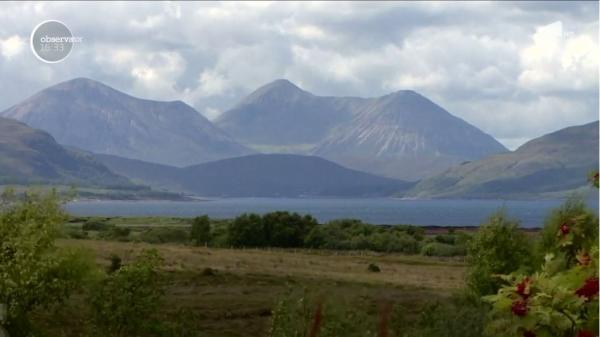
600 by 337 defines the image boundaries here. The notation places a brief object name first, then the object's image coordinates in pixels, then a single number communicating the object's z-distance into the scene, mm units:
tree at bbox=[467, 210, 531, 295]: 43719
